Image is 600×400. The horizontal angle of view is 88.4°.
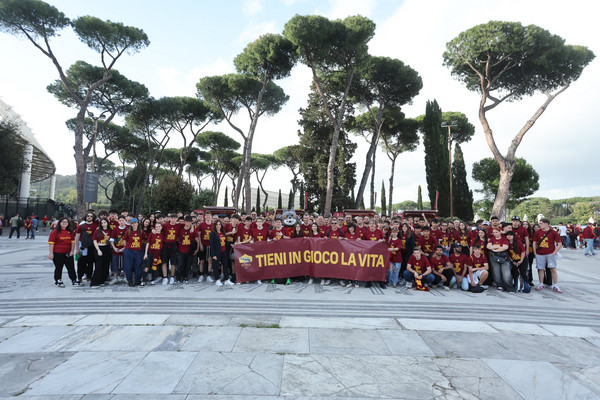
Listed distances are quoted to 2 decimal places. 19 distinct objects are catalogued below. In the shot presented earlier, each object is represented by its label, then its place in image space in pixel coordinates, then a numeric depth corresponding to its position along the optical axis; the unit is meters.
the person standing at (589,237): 14.84
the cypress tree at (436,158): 28.95
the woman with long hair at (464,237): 8.00
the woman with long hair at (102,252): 6.87
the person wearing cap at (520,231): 7.51
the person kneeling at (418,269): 7.06
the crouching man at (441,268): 7.19
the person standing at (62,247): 6.61
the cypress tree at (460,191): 30.90
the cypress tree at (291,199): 45.84
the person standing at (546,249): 7.22
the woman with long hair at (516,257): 7.08
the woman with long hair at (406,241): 7.71
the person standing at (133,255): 6.92
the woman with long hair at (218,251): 7.31
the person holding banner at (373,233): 7.71
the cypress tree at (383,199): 46.10
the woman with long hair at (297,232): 7.83
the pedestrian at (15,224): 18.51
